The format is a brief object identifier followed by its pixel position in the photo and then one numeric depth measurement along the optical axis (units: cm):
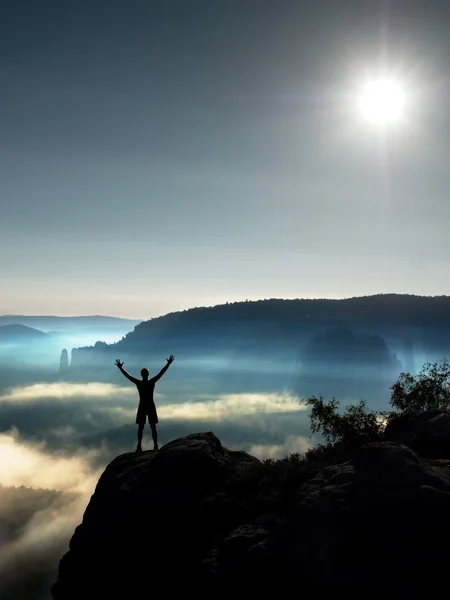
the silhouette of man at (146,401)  2248
